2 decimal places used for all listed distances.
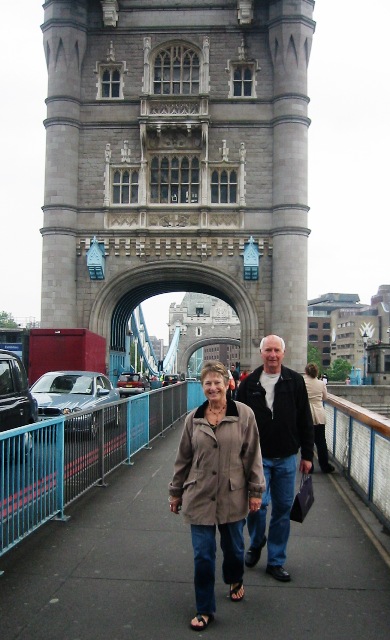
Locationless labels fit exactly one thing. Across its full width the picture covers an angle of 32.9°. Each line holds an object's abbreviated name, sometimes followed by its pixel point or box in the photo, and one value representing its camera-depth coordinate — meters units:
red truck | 18.97
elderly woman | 3.97
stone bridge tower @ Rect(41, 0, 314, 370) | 24.67
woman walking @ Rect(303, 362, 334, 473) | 9.41
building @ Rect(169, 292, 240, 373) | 86.71
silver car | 11.61
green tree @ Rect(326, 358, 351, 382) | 99.06
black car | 7.55
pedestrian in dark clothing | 4.97
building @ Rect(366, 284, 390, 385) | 50.03
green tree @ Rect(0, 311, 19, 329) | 104.03
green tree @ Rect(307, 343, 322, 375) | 102.27
